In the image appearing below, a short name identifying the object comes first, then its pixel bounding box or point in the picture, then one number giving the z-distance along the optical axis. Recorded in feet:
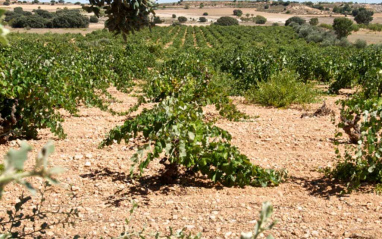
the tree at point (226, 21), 234.79
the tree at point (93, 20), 232.24
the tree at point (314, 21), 210.47
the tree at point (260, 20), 250.78
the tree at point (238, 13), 334.30
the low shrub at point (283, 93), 28.48
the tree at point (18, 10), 254.06
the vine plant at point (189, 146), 11.75
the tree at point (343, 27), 138.92
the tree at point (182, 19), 274.57
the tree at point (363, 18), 241.35
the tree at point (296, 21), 205.46
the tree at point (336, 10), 381.19
